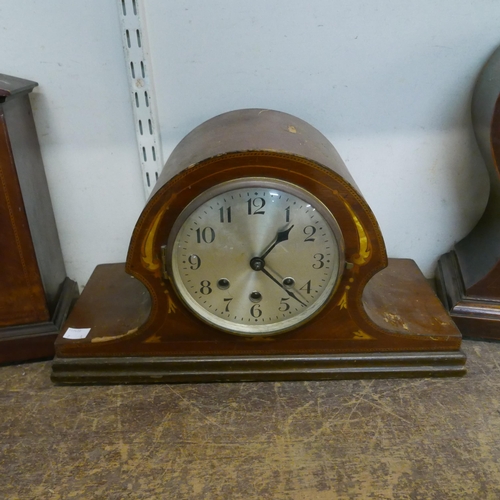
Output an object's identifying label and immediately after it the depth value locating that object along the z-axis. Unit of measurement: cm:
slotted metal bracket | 116
